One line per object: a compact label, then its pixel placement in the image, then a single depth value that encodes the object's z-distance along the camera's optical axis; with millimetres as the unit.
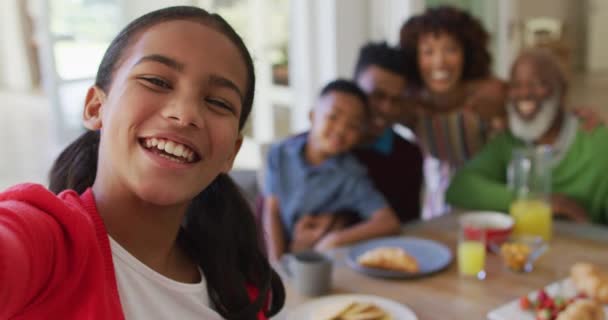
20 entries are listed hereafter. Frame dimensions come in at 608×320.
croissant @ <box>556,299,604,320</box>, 1112
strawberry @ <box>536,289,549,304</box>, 1193
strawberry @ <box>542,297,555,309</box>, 1167
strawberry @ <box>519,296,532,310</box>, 1201
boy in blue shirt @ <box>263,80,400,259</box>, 1807
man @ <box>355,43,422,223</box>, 2029
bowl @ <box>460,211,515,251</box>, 1604
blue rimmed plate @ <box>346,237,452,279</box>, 1397
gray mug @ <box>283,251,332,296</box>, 1310
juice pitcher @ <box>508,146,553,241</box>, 1657
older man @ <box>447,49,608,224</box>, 1898
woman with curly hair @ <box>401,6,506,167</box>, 2104
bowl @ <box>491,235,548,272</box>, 1419
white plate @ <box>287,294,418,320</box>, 1178
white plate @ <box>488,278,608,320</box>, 1180
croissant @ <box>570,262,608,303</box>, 1239
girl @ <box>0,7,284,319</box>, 621
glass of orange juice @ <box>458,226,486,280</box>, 1413
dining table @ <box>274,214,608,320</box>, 1252
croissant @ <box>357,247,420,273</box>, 1416
